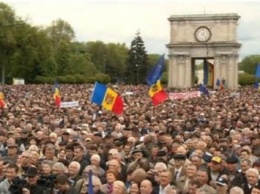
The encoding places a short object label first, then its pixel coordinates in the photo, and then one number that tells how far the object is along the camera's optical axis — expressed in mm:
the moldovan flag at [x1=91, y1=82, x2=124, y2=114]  21391
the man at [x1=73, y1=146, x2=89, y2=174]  12602
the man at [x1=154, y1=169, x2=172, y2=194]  9812
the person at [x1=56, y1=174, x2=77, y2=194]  9938
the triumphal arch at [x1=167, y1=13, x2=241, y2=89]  81788
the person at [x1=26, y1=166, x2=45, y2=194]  9624
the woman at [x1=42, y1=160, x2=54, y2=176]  10898
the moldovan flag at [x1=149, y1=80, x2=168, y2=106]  26389
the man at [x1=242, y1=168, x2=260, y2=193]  10172
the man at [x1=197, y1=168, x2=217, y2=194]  9675
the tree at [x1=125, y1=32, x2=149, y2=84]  103438
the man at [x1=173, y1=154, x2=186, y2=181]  10906
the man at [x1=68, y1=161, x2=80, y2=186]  10906
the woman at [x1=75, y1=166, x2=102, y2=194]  9816
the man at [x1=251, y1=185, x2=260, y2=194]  9022
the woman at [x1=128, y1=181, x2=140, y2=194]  9523
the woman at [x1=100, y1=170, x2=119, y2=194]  9969
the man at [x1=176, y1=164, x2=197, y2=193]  10242
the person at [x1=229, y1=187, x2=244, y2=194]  8852
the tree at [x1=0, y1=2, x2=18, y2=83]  88312
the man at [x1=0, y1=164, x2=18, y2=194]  9992
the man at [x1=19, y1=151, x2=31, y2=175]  11533
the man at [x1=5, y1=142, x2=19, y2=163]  12991
